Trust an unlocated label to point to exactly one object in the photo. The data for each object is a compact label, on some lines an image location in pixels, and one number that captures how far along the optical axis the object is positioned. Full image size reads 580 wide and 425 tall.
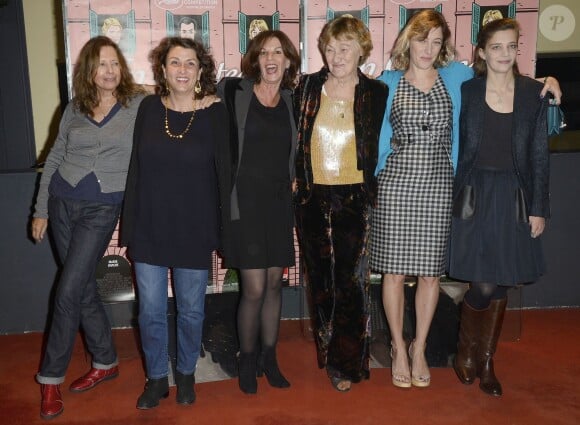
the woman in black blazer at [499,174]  2.48
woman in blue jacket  2.51
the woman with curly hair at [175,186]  2.30
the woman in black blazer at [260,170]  2.41
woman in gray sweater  2.44
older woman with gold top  2.47
